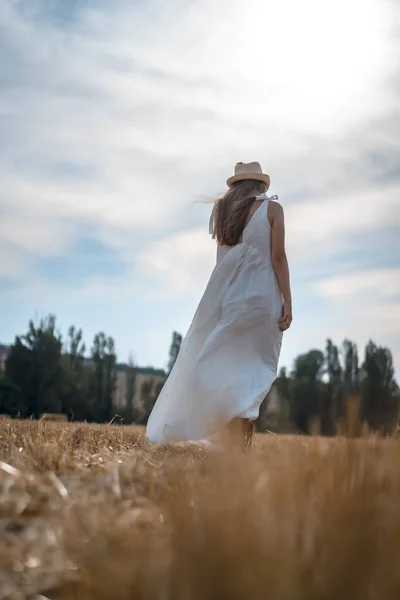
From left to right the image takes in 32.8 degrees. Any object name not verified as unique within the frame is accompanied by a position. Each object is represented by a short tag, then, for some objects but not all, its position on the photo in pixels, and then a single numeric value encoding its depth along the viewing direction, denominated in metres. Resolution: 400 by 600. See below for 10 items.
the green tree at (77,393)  35.94
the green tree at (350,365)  45.50
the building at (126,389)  44.28
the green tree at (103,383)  39.94
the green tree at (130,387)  42.57
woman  5.04
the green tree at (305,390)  39.24
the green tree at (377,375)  39.61
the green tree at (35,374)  34.44
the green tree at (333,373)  42.31
